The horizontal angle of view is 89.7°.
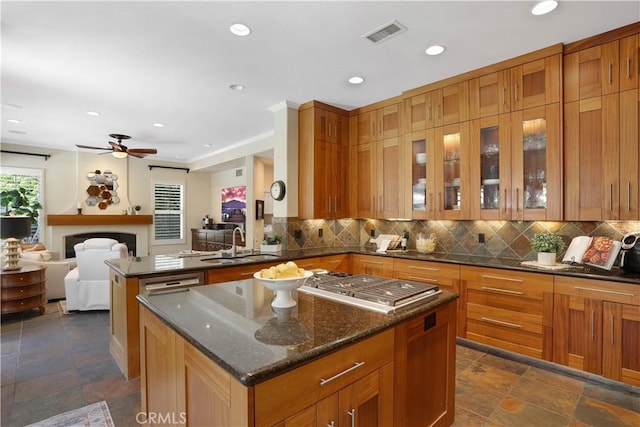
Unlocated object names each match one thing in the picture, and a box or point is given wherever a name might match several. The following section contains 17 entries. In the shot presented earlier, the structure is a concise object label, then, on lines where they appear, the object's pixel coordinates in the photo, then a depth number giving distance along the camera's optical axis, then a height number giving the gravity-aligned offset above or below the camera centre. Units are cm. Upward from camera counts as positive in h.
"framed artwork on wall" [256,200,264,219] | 677 +9
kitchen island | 103 -57
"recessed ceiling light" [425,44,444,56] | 286 +148
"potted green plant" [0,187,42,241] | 606 +19
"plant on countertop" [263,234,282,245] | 407 -34
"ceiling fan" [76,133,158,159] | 552 +109
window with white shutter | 841 +1
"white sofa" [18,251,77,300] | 502 -91
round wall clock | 430 +31
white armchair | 437 -89
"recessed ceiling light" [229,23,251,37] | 250 +146
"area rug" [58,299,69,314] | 455 -138
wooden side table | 417 -101
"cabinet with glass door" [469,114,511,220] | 325 +47
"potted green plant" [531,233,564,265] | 291 -31
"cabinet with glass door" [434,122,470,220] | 353 +48
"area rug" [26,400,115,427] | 212 -139
